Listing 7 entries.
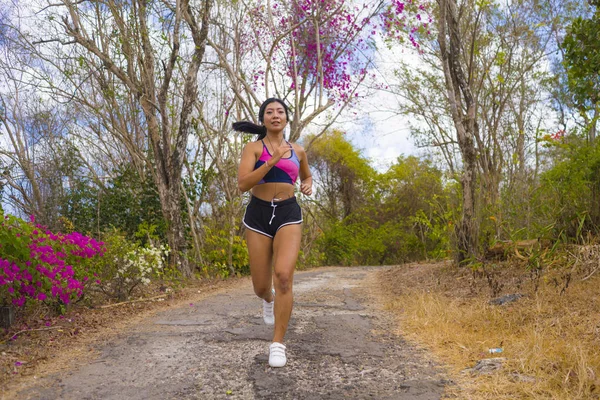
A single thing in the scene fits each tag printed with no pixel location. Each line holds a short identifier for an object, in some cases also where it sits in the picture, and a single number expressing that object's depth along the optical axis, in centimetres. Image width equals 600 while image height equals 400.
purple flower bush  442
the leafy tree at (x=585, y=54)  555
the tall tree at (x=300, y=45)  1152
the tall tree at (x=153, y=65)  929
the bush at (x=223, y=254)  1165
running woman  367
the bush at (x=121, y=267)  645
